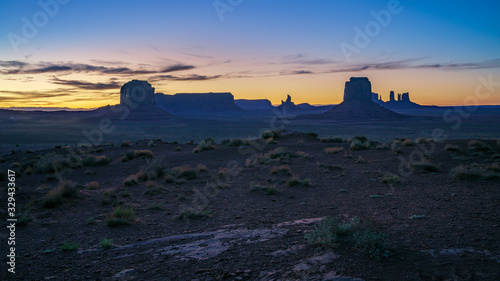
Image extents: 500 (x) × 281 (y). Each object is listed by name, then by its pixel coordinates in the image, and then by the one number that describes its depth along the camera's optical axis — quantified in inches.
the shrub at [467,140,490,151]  798.5
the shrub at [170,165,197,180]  633.0
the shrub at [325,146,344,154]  862.3
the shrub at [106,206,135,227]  344.2
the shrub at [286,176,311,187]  524.7
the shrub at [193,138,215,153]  1027.9
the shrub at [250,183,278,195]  477.7
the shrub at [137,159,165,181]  625.3
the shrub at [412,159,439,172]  570.7
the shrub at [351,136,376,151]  919.7
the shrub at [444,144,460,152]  779.0
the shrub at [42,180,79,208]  425.8
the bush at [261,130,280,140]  1217.2
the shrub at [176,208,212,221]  366.3
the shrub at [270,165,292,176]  636.1
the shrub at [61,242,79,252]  274.5
